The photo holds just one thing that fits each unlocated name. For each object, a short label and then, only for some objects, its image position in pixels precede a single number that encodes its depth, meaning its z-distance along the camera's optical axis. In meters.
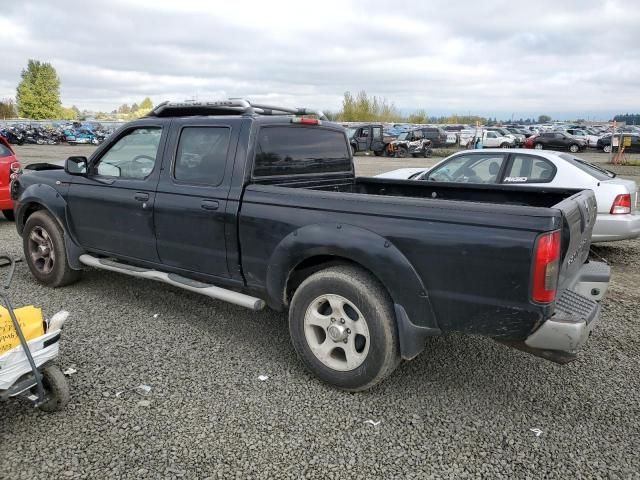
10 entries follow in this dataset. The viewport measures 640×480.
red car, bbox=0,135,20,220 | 8.21
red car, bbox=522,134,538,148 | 34.32
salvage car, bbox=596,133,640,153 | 32.62
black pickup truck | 2.71
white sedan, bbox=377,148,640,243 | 6.38
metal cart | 2.72
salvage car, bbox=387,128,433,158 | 30.75
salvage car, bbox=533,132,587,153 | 33.88
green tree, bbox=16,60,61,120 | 106.25
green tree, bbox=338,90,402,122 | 91.25
